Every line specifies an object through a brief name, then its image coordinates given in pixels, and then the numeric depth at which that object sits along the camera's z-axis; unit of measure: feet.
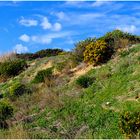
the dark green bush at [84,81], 46.52
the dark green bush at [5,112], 41.78
